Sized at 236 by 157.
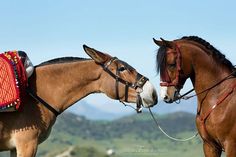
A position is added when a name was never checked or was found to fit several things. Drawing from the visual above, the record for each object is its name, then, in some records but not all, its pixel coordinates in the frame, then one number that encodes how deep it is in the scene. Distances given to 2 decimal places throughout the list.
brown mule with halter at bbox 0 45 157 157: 10.28
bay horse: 10.49
